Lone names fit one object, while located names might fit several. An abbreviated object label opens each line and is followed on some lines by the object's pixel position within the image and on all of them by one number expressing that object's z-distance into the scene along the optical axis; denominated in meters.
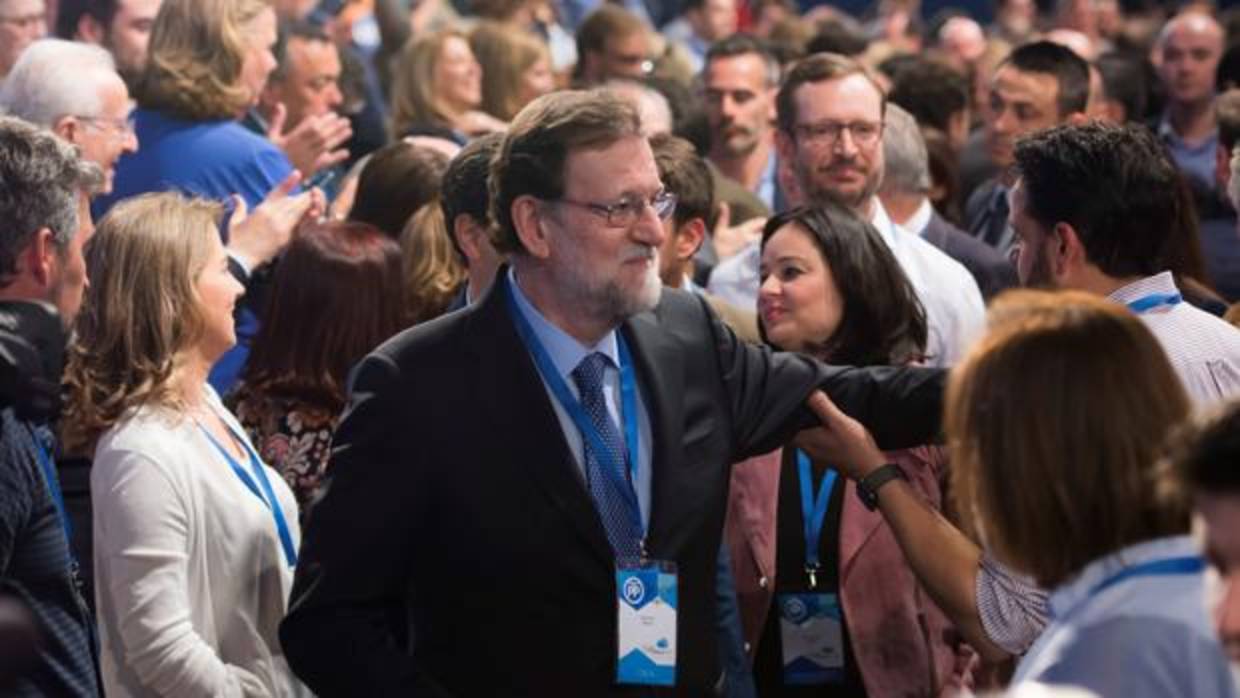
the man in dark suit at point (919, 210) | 6.69
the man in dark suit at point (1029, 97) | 7.71
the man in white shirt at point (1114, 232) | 4.24
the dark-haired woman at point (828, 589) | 4.45
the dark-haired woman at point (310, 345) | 4.94
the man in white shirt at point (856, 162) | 5.93
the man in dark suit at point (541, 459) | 3.59
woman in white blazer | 4.16
